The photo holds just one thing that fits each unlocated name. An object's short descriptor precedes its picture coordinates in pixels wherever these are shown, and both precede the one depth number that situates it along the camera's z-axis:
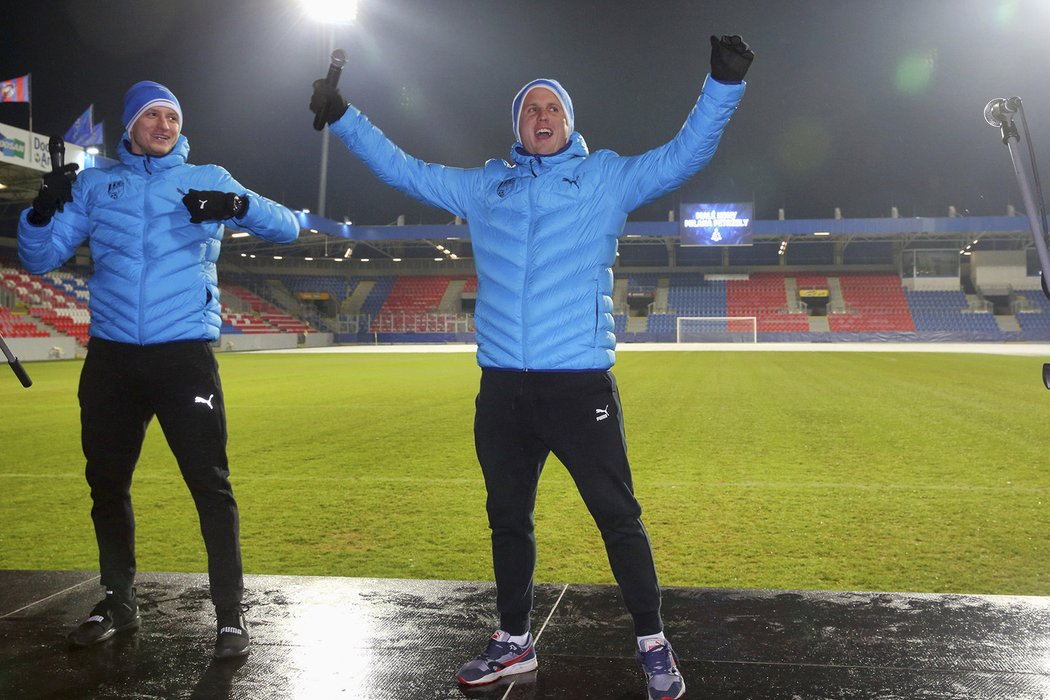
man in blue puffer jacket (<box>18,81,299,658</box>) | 3.01
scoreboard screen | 42.94
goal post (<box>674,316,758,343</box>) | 44.66
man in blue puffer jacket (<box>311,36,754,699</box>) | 2.69
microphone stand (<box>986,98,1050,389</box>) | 2.59
